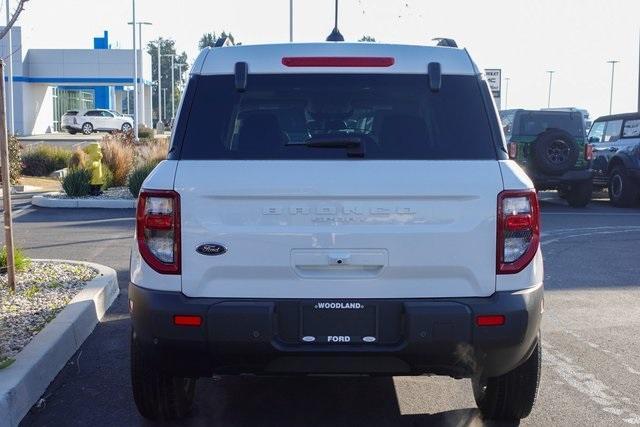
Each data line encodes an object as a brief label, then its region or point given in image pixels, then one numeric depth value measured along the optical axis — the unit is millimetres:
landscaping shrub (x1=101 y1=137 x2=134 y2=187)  20250
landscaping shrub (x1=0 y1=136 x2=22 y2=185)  20000
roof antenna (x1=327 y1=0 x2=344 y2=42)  5699
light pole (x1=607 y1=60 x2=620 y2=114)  77594
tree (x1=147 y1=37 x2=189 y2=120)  114456
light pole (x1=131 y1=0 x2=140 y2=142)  43775
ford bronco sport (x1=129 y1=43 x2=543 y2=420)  4047
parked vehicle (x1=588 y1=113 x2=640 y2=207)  18375
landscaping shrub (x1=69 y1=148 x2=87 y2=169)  20391
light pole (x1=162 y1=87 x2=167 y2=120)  110062
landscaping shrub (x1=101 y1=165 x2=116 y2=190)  18578
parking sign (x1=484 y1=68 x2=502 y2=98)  21812
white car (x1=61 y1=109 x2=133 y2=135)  58875
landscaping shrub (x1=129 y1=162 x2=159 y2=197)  17531
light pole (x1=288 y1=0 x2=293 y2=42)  32816
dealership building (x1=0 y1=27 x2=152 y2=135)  57078
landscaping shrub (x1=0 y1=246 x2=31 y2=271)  8688
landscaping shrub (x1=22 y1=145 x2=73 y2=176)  24984
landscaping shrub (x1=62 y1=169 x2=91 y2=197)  17656
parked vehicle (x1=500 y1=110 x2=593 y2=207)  16938
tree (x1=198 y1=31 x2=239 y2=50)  109750
